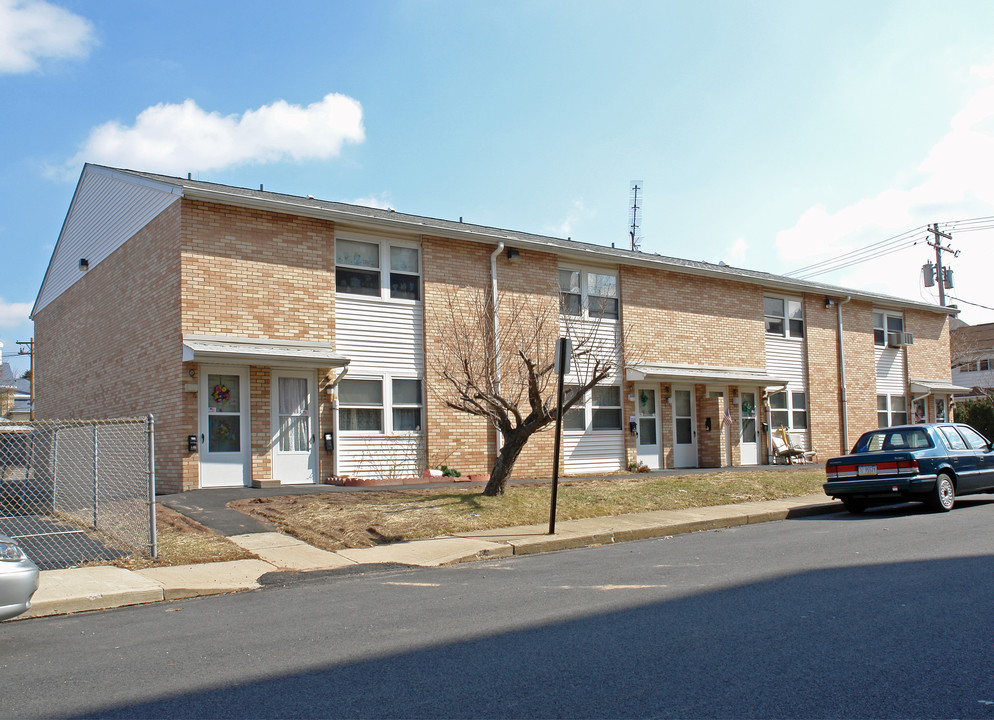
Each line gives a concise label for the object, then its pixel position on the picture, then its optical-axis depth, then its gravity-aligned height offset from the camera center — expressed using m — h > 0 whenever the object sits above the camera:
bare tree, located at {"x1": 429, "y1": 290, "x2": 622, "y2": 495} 15.18 +1.79
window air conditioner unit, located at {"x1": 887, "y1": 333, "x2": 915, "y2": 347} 28.59 +2.63
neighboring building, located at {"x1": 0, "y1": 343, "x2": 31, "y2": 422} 42.32 +1.99
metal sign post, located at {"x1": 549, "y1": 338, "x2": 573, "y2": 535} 11.02 +0.75
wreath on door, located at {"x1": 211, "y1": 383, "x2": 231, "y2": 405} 15.40 +0.66
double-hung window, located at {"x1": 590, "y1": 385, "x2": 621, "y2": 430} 20.48 +0.33
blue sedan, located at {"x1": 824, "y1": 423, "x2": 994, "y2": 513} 13.55 -0.92
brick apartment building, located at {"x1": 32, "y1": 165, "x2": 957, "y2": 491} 15.40 +2.01
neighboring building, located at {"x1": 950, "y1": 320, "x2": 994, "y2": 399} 48.41 +3.62
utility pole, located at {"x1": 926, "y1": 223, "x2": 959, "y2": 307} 40.97 +7.43
